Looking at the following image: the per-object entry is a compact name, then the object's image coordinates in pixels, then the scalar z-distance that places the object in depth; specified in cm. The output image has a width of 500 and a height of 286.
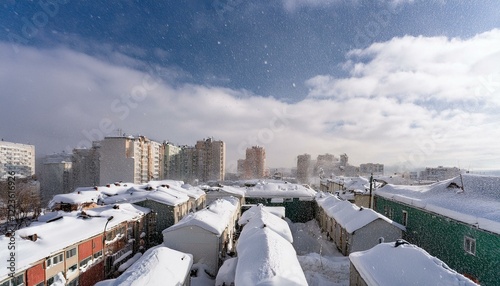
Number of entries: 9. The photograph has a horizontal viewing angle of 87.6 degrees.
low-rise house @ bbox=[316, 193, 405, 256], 1695
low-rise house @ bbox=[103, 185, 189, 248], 2214
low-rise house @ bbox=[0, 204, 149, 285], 1005
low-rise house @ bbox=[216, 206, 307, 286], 866
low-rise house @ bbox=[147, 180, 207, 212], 2914
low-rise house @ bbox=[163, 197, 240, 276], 1628
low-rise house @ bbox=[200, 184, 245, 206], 3467
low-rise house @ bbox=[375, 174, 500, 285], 1095
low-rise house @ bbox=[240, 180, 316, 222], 3450
